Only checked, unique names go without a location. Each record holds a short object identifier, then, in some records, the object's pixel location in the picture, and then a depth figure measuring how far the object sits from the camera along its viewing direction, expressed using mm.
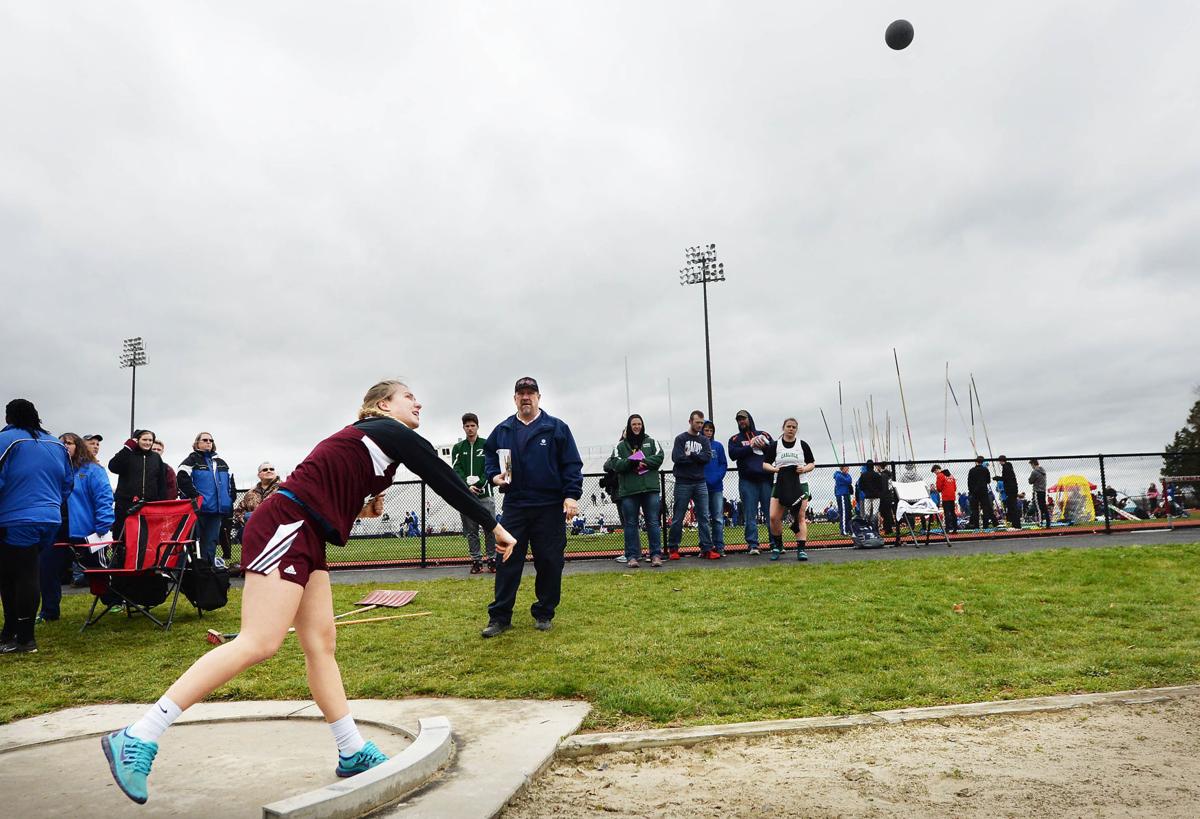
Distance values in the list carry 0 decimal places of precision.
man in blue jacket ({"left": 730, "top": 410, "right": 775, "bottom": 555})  11609
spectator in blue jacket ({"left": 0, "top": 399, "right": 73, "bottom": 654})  6328
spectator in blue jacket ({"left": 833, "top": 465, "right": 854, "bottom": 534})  14219
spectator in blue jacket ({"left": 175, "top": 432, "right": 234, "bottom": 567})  10773
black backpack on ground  7734
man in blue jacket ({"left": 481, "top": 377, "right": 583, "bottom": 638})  6688
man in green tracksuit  10805
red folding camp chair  7512
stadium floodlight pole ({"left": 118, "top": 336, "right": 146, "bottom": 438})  50625
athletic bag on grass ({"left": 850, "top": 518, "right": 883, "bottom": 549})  12992
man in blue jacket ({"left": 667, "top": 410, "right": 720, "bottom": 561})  11227
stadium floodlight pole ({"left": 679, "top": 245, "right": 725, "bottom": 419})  39750
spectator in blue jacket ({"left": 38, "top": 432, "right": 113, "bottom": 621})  8000
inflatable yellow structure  15219
